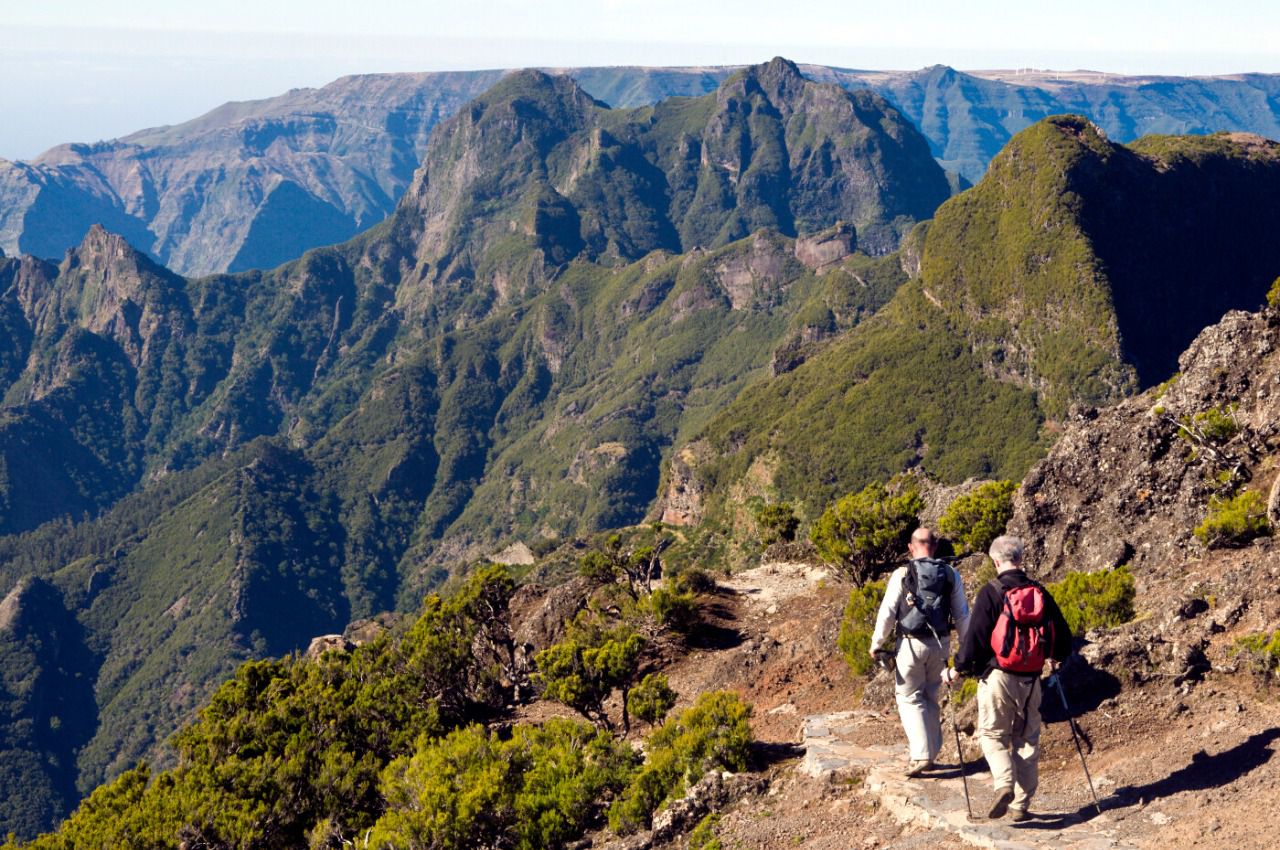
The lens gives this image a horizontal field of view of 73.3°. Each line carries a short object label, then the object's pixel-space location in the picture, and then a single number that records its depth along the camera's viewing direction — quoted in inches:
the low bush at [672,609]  1565.0
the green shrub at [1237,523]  1013.2
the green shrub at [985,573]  1259.1
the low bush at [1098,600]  1000.9
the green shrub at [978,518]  1561.3
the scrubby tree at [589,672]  1256.2
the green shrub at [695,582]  1779.0
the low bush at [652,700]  1141.1
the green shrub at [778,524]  2427.4
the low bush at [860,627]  1079.0
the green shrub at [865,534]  1596.9
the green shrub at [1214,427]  1225.8
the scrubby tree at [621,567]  1952.5
